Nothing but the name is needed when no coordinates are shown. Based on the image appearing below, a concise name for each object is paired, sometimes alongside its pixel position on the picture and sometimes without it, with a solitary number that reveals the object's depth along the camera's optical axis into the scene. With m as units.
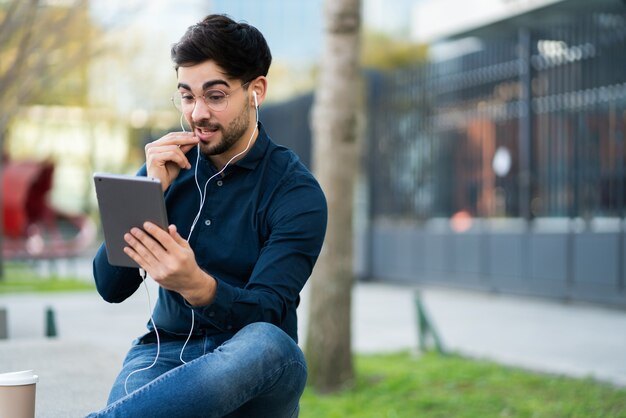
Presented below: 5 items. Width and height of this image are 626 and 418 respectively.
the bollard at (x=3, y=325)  5.13
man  2.81
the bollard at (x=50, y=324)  5.82
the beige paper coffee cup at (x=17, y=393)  2.67
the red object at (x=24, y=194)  18.98
